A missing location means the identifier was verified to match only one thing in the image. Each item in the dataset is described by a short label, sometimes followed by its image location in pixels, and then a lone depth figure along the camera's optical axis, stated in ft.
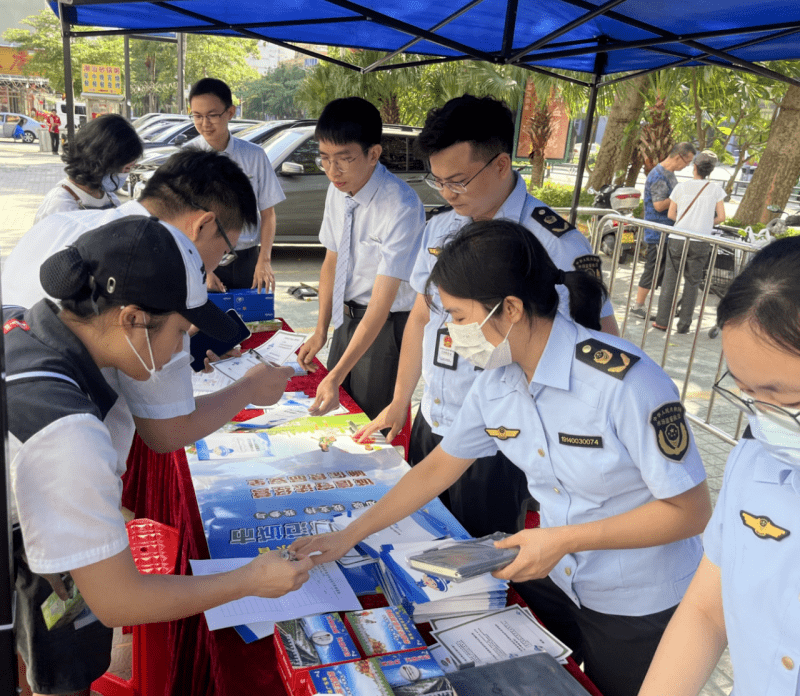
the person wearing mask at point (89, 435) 3.37
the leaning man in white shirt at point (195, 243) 5.19
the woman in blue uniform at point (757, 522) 2.89
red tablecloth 4.04
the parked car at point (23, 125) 86.84
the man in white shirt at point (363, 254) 8.58
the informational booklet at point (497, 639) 4.17
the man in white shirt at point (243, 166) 13.09
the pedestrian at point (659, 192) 23.27
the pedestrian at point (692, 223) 20.56
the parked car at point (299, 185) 27.04
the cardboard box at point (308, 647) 3.73
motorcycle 33.85
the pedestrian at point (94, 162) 9.56
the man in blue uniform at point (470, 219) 6.73
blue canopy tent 9.61
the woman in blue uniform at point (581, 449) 4.33
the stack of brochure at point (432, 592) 4.40
